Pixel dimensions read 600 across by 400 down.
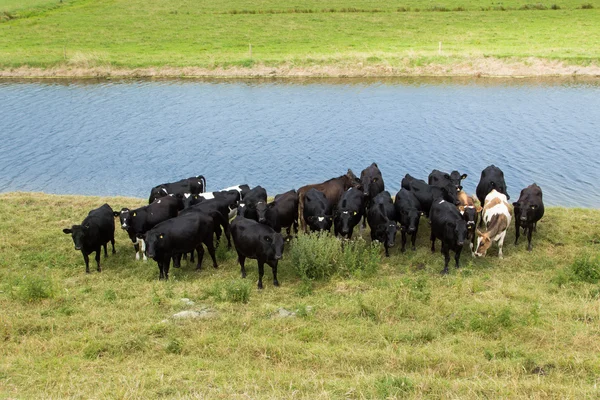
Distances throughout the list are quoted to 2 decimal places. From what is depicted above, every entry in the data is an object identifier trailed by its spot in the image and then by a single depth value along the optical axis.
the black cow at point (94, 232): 14.18
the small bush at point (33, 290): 11.98
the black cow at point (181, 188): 16.95
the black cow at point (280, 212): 15.31
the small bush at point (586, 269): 12.51
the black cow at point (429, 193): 16.42
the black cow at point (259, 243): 13.34
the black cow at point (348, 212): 15.17
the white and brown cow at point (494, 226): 14.70
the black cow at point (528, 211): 14.94
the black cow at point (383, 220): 14.66
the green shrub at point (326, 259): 13.22
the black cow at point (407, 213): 15.05
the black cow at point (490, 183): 17.03
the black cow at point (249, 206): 15.68
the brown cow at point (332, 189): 16.70
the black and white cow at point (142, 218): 15.16
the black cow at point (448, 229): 13.96
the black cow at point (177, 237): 13.61
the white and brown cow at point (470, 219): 14.78
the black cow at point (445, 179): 17.47
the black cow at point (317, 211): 15.29
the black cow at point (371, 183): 16.92
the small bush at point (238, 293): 12.10
